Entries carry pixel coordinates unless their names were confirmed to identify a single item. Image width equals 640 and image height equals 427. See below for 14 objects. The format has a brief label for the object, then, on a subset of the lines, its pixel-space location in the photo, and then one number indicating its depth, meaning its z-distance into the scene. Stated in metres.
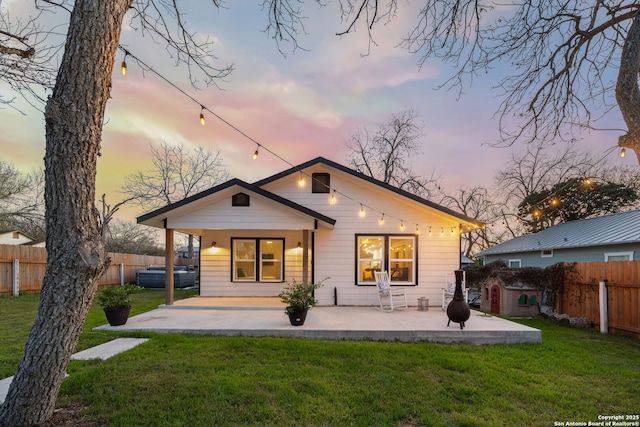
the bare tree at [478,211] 23.98
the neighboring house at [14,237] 21.16
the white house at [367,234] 8.77
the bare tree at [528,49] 4.07
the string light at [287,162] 3.79
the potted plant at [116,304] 6.08
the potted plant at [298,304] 6.07
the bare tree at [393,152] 20.97
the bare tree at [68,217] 2.53
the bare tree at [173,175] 22.88
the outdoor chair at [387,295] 8.09
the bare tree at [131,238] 27.56
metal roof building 9.86
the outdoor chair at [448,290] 8.16
